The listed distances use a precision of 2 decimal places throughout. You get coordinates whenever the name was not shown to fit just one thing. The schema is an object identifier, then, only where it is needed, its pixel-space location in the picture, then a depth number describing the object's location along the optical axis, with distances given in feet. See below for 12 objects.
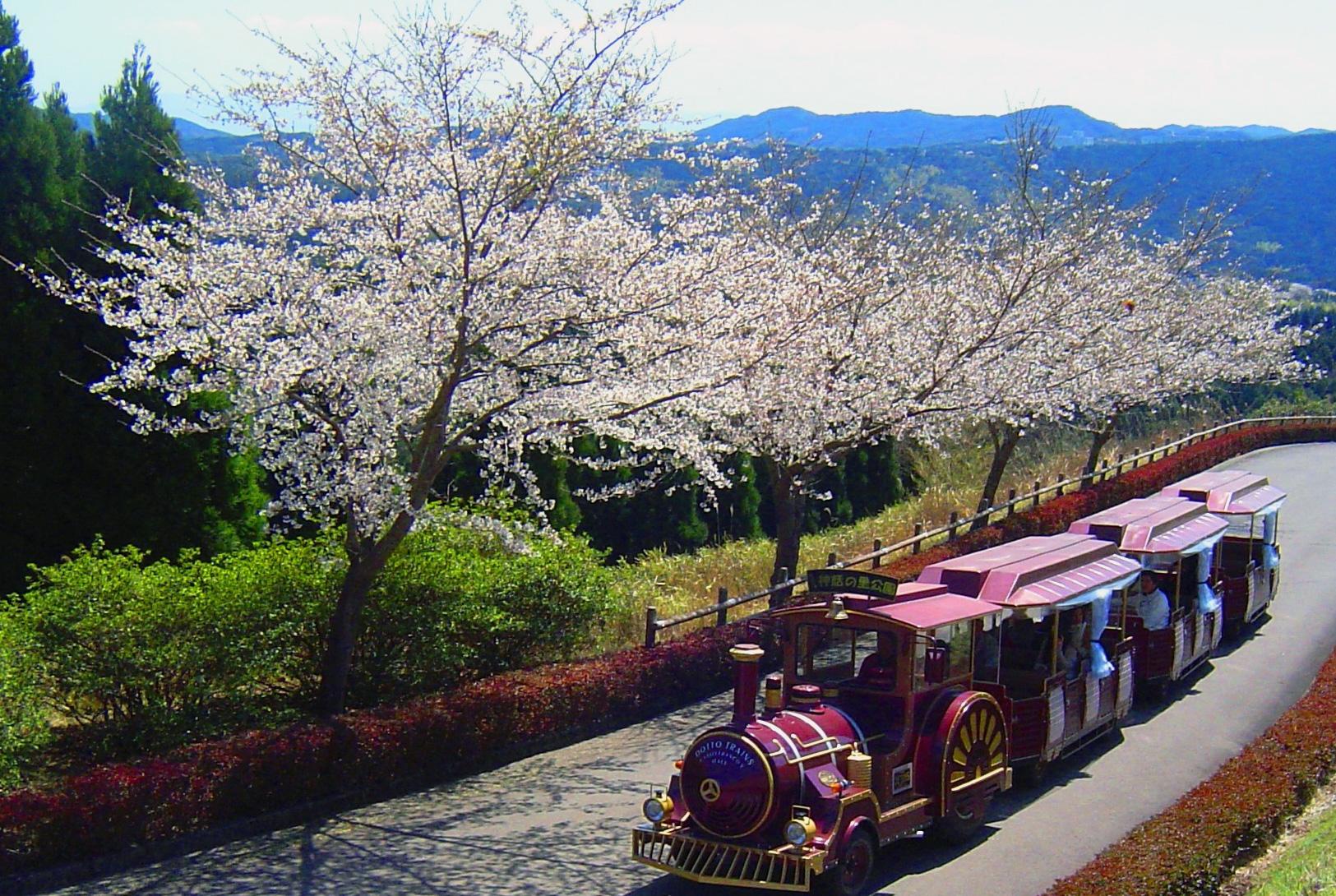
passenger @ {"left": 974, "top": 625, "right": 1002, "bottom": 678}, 36.63
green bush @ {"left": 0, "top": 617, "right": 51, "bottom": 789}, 31.83
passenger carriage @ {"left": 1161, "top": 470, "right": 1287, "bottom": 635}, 56.95
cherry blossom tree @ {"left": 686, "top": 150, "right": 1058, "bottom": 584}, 51.78
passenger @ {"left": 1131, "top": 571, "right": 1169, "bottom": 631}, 48.01
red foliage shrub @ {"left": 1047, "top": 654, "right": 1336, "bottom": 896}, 27.14
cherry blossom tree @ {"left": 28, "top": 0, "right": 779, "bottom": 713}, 35.09
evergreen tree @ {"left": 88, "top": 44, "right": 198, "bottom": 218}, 48.85
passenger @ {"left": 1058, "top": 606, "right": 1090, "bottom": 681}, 40.93
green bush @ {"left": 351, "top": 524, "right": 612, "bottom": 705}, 42.60
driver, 32.78
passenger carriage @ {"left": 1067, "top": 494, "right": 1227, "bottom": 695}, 47.21
